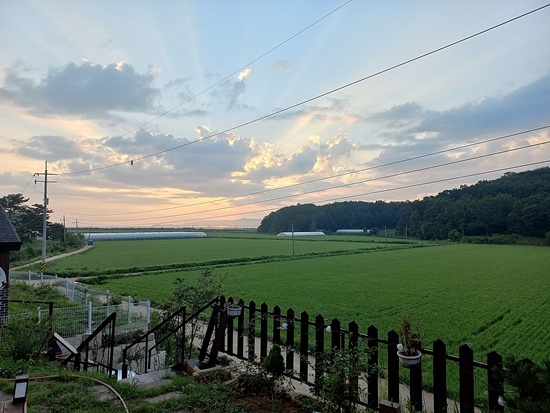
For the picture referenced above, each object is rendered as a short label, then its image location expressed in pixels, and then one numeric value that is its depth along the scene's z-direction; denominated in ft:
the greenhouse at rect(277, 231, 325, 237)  372.58
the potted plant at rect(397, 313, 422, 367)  13.21
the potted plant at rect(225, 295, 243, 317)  20.33
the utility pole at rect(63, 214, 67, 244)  183.62
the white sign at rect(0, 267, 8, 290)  32.19
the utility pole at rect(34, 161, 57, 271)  91.61
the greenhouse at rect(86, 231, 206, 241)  311.06
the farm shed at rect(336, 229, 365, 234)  417.90
